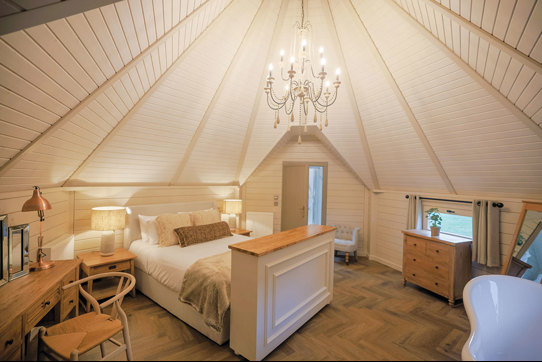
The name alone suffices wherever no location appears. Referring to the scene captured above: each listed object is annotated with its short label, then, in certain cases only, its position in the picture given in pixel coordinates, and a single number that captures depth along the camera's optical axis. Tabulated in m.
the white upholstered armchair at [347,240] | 4.84
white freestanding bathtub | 0.85
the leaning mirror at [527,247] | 2.61
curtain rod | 3.28
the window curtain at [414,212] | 4.38
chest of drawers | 3.30
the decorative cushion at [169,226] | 3.42
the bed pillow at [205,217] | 3.96
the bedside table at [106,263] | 2.90
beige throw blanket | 1.97
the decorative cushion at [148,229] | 3.53
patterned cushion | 3.39
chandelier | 2.37
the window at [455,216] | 3.87
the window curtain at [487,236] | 3.26
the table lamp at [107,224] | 3.25
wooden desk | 1.08
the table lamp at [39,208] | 1.88
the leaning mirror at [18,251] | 1.77
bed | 2.39
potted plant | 3.63
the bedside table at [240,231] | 4.72
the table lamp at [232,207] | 4.98
